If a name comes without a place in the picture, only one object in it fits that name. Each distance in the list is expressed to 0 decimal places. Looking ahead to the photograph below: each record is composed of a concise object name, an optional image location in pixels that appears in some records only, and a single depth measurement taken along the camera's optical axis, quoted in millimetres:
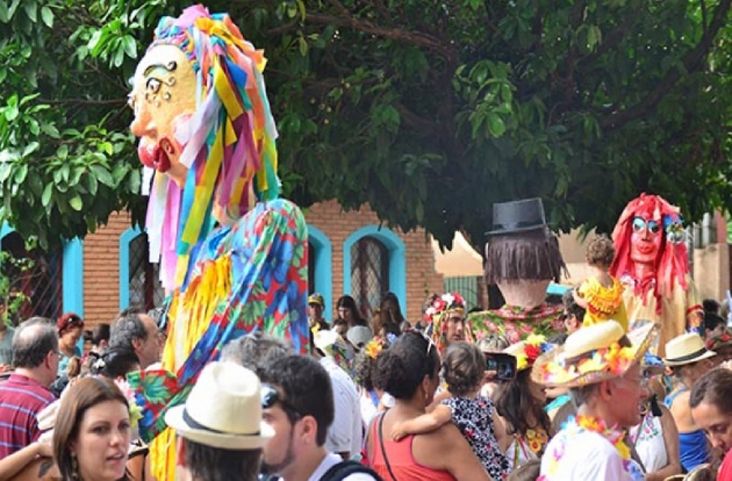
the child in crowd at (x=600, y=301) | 7352
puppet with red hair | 10258
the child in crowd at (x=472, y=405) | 6520
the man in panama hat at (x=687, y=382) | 7848
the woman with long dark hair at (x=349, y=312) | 15133
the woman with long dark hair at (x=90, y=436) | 4543
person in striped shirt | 6535
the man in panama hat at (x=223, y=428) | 3408
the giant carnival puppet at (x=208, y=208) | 5363
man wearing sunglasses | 3842
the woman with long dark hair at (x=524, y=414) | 7168
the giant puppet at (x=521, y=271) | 8859
